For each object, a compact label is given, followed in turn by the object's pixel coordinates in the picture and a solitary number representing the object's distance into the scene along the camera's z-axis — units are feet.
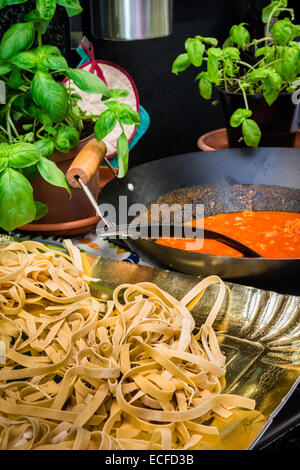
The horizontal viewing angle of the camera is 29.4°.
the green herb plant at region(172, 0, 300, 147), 5.34
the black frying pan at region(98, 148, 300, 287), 5.14
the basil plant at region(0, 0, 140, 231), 3.76
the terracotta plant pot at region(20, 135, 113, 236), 4.74
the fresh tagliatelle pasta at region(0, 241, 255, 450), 2.68
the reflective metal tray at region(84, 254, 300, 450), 2.74
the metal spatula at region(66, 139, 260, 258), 3.97
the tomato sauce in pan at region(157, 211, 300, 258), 4.37
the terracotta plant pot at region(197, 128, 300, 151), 6.32
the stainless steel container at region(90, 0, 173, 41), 5.53
